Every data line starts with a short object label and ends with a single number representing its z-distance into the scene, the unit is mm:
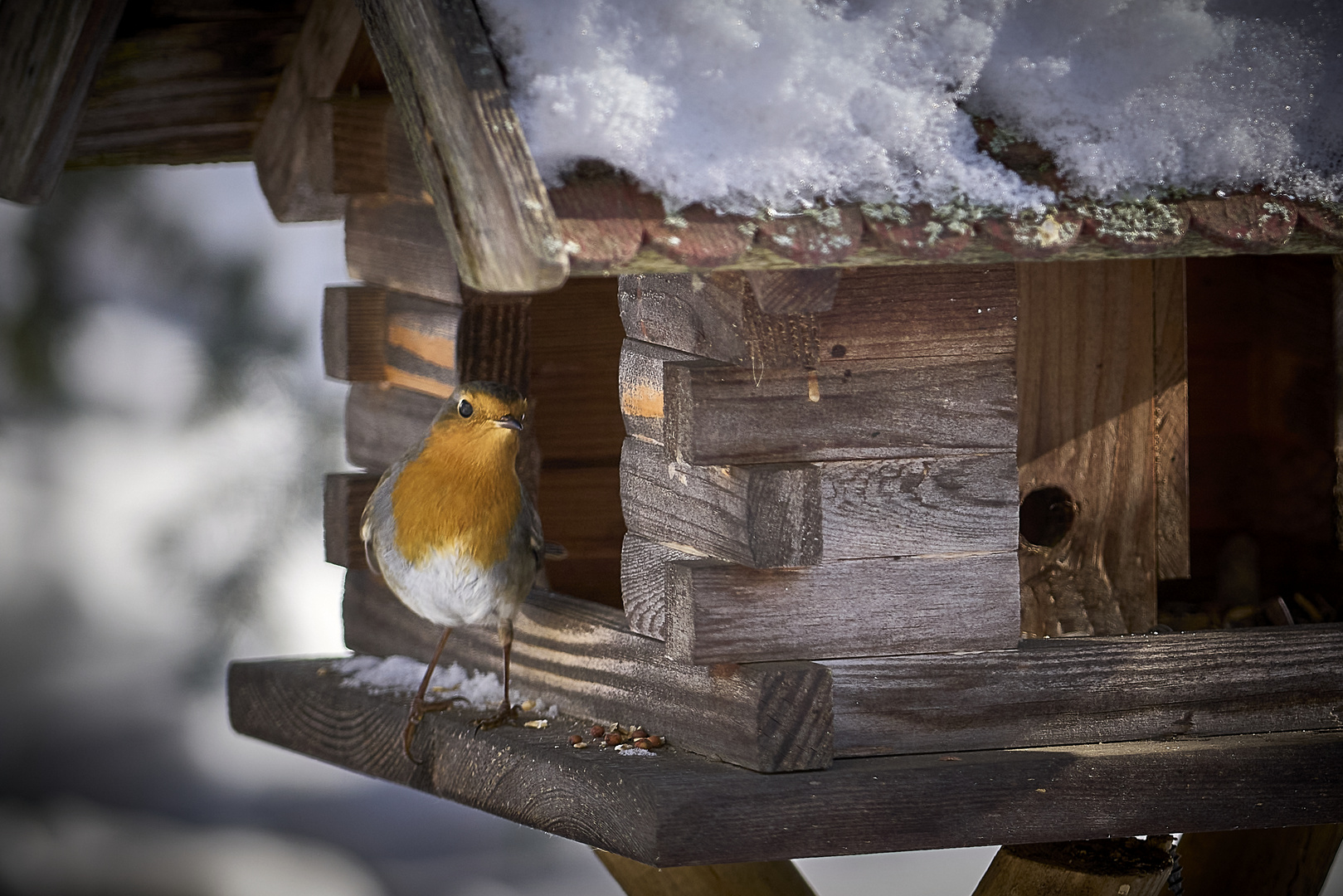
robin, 3318
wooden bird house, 3110
